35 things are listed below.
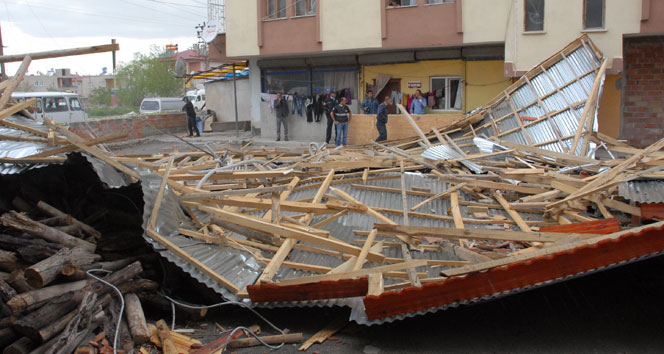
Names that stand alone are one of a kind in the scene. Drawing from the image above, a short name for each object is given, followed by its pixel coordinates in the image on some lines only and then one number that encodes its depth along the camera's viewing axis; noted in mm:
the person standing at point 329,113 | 19406
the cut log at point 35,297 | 4449
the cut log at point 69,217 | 6066
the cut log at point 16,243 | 5285
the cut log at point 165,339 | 4746
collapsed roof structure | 4703
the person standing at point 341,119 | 17906
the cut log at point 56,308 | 4480
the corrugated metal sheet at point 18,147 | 6507
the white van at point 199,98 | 39919
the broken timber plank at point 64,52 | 7230
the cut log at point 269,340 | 5109
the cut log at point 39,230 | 5328
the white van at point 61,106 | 24438
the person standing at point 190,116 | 24016
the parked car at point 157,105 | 34062
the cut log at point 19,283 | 4672
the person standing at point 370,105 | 19062
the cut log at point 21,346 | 4371
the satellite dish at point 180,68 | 25522
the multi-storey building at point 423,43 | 15898
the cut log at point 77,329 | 4418
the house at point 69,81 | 76875
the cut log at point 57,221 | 5914
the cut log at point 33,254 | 5137
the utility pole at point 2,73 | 10377
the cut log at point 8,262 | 5016
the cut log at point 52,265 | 4590
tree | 61188
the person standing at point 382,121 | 16719
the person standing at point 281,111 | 21656
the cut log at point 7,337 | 4469
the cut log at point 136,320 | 4844
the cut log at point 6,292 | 4531
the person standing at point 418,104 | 18906
